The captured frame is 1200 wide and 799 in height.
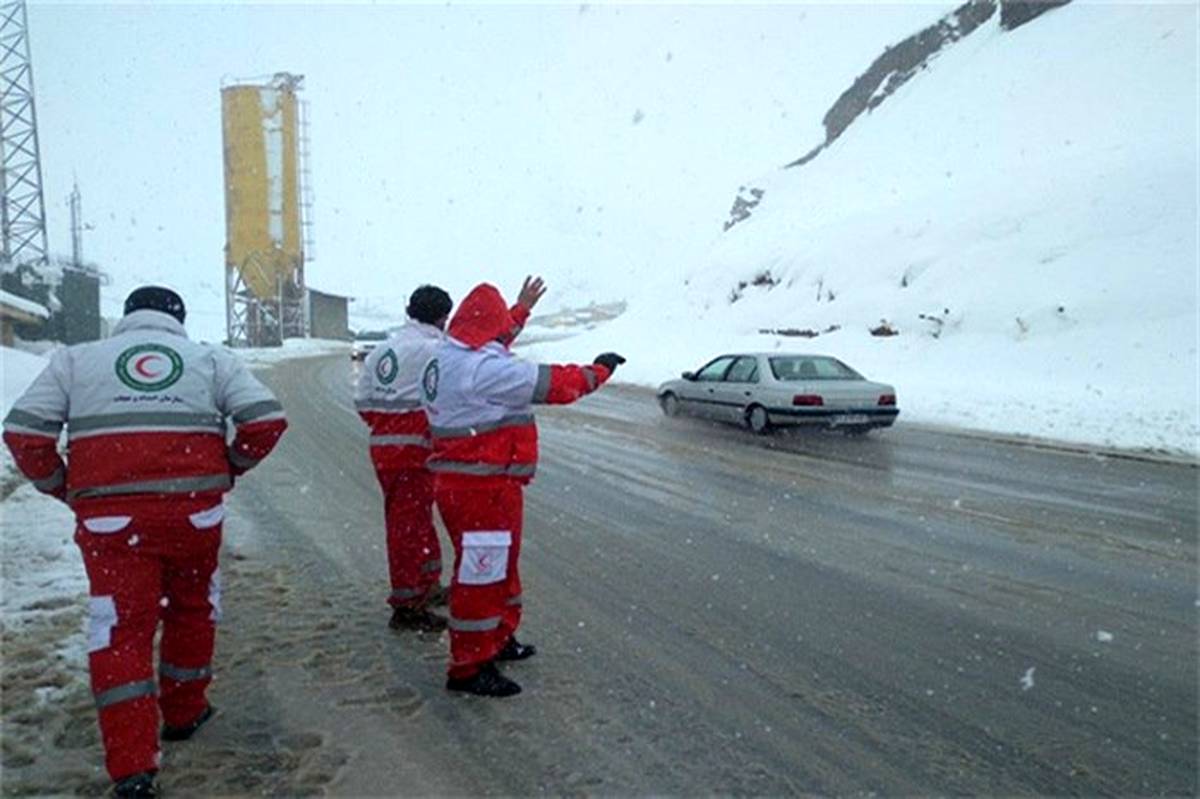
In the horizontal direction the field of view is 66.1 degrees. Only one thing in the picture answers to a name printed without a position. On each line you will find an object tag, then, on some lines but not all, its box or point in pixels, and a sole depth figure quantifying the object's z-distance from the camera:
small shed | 62.09
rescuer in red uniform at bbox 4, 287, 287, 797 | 3.30
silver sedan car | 13.59
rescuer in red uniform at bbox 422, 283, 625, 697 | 4.19
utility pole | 43.81
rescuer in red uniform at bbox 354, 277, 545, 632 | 5.09
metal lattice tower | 38.41
